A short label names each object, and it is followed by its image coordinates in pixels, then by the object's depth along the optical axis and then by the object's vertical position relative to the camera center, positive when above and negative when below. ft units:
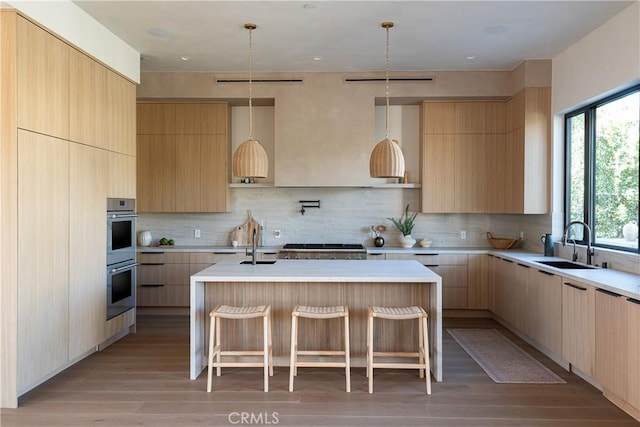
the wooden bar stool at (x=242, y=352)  10.64 -3.22
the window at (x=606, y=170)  12.31 +1.35
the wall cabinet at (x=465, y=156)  18.58 +2.39
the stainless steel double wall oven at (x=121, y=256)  13.80 -1.48
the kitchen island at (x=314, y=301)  12.03 -2.49
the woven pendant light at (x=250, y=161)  12.21 +1.43
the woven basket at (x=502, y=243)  18.17 -1.27
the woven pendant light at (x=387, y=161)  11.85 +1.39
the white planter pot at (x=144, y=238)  19.07 -1.17
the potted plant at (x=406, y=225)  18.92 -0.57
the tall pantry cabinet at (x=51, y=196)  9.64 +0.37
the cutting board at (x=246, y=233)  19.60 -0.96
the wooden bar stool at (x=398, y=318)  10.50 -2.97
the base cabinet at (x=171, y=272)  18.04 -2.50
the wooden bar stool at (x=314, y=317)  10.61 -2.67
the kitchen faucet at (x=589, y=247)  13.42 -1.08
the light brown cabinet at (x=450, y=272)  17.80 -2.43
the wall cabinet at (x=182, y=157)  18.74 +2.34
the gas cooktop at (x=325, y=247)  17.92 -1.48
